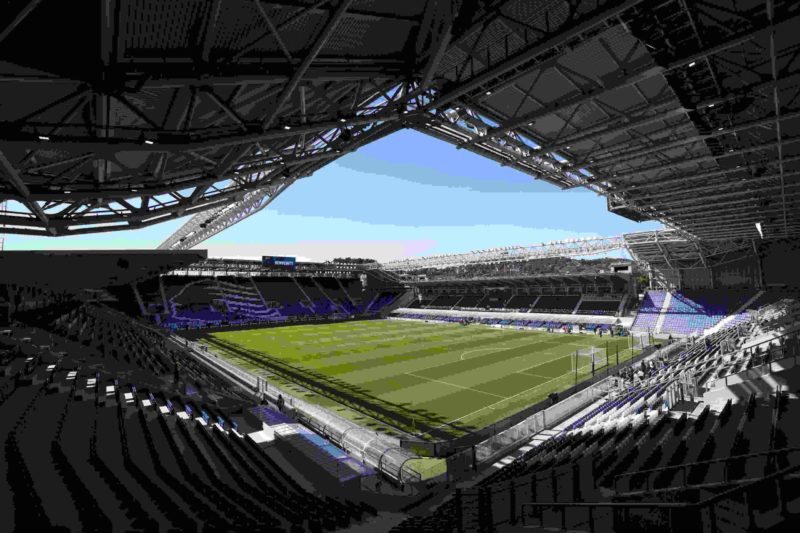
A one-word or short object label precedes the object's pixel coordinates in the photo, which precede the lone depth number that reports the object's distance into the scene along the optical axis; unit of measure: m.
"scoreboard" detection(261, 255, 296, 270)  64.31
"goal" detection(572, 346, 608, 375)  29.19
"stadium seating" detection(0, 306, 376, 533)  6.58
